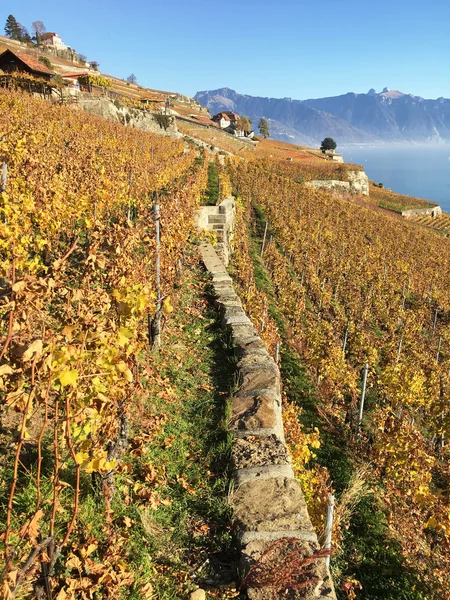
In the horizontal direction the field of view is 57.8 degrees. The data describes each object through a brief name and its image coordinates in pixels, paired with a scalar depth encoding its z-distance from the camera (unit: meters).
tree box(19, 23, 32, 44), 82.16
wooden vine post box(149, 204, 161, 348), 6.46
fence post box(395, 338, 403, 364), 17.24
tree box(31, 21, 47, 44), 119.57
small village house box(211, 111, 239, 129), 103.00
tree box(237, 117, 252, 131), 95.94
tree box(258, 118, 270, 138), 104.68
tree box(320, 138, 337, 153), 96.25
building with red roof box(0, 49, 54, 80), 34.88
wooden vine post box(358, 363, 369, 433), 10.05
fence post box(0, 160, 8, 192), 6.36
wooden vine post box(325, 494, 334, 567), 3.93
